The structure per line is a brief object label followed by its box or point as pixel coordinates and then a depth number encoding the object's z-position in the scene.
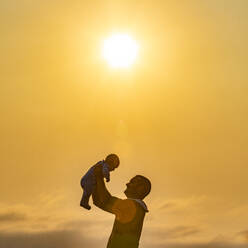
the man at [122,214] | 26.00
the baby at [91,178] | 26.00
